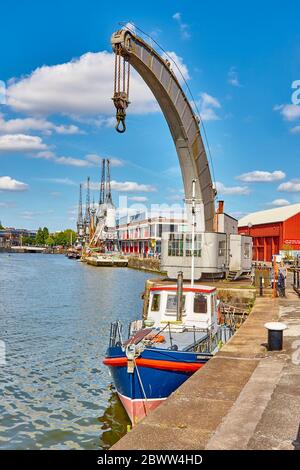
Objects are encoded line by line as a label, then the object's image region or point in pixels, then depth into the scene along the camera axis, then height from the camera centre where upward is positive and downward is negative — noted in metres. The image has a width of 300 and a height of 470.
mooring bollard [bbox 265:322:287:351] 12.69 -2.32
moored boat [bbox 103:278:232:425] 11.77 -2.62
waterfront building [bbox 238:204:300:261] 73.50 +3.27
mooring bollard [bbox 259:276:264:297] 27.12 -2.05
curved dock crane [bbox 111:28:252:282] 26.75 +4.67
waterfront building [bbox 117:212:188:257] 118.27 +5.29
